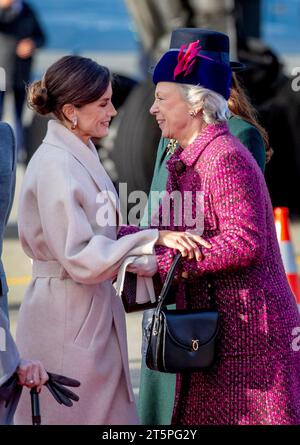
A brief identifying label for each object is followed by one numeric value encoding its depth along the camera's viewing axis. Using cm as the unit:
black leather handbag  813
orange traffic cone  1430
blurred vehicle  1878
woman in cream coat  842
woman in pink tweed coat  820
